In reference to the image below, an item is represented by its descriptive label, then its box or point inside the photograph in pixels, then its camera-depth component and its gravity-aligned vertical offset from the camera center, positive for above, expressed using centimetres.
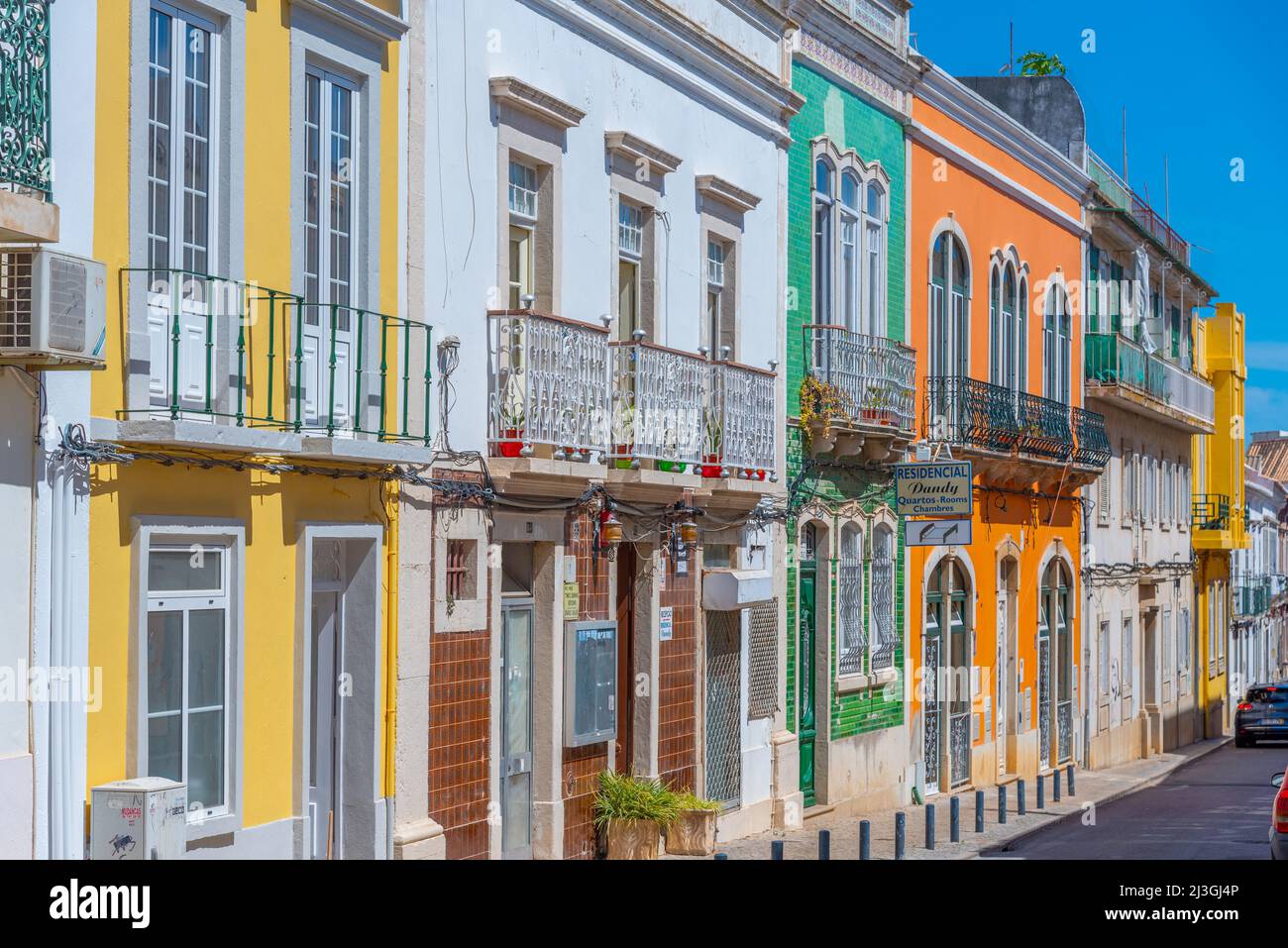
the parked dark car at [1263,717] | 4069 -367
